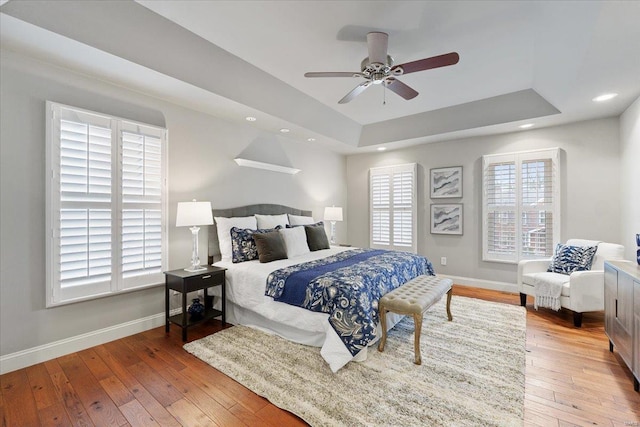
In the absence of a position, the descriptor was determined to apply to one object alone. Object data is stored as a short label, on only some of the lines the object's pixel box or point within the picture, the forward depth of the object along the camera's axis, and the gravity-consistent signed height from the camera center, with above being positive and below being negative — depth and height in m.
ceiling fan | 2.30 +1.29
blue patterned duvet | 2.36 -0.70
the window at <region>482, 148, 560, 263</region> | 4.28 +0.17
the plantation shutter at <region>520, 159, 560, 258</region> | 4.29 +0.12
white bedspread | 2.37 -1.00
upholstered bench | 2.45 -0.79
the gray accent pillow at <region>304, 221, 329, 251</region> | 4.29 -0.37
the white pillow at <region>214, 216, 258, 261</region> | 3.63 -0.22
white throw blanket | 3.39 -0.96
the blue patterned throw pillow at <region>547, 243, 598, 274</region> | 3.51 -0.55
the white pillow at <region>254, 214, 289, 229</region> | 4.14 -0.12
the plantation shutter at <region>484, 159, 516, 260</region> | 4.59 +0.10
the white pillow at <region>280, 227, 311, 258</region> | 3.76 -0.38
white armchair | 3.17 -0.79
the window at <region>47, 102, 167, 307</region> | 2.52 +0.07
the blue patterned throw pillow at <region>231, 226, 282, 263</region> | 3.51 -0.41
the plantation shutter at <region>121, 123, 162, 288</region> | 2.96 +0.10
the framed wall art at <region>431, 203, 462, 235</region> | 5.07 -0.06
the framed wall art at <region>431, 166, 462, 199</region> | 5.05 +0.60
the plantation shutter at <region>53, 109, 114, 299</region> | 2.55 +0.07
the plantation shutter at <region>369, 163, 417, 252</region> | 5.53 +0.15
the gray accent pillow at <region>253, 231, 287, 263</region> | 3.44 -0.42
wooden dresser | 2.02 -0.75
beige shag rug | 1.84 -1.29
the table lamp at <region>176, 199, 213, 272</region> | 3.15 -0.05
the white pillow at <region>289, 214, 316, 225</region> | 4.62 -0.11
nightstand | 2.88 -0.77
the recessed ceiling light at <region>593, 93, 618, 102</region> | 3.14 +1.36
